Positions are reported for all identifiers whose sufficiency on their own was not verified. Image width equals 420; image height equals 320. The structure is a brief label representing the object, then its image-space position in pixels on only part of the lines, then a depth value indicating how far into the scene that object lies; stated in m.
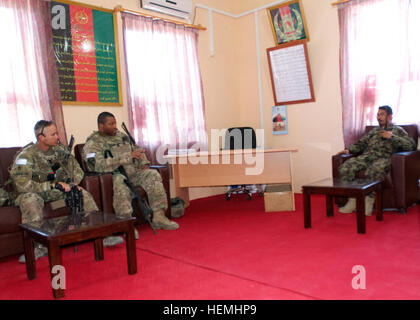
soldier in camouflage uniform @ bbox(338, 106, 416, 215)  3.86
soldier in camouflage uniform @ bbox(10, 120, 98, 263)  3.04
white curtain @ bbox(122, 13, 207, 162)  4.69
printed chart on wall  5.30
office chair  5.24
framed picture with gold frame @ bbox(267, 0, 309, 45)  5.23
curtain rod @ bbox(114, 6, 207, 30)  4.54
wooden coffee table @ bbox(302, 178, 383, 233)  3.18
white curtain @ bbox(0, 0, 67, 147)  3.67
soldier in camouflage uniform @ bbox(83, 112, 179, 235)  3.69
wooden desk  4.52
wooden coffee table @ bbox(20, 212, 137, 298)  2.19
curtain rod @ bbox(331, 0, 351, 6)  4.82
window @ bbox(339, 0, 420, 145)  4.35
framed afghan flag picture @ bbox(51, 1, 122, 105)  4.09
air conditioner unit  4.83
